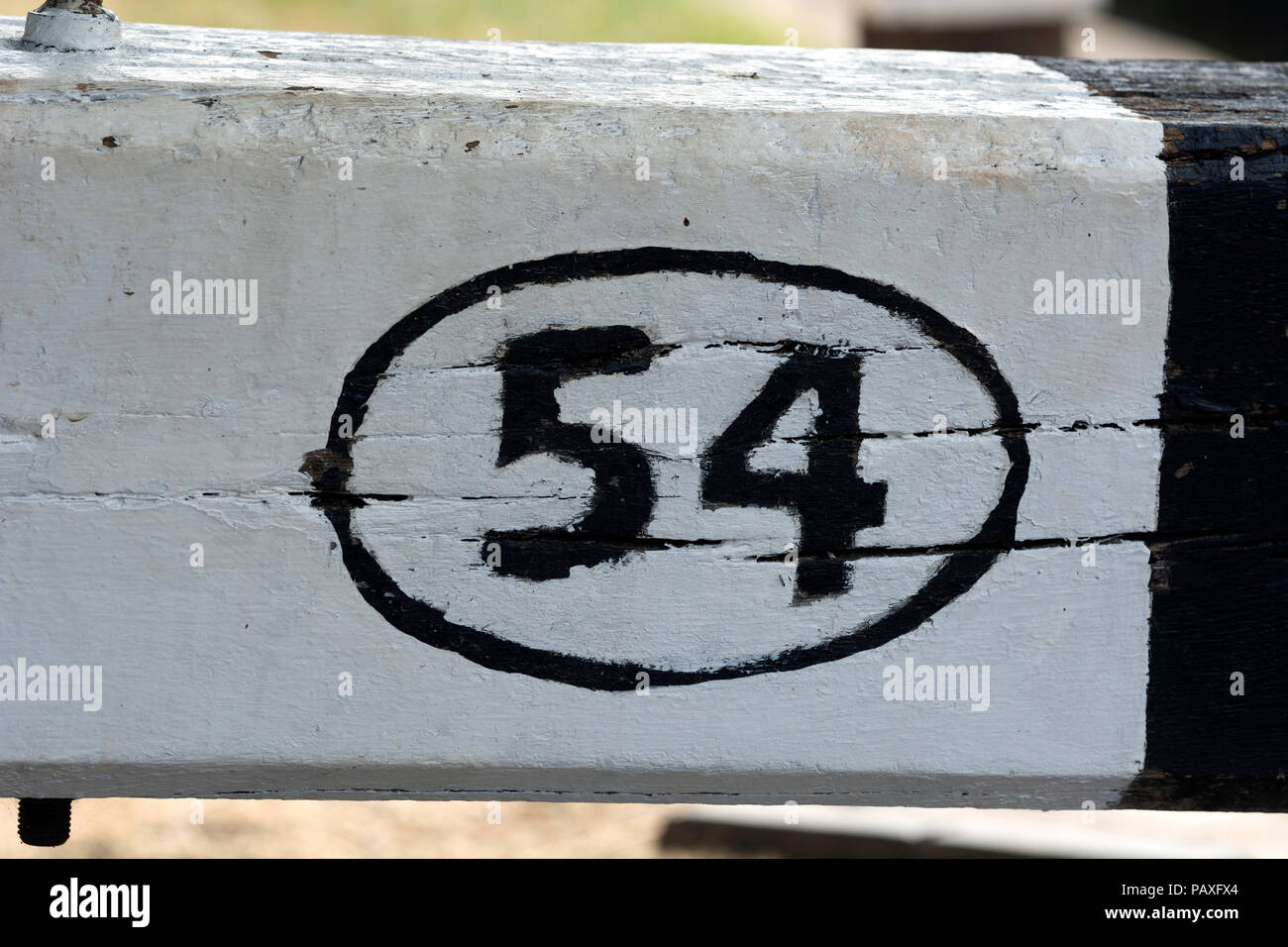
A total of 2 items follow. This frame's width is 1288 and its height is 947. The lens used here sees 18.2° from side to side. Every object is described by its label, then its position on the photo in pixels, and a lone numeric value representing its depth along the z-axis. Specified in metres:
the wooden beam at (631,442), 1.62
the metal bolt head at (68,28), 1.66
